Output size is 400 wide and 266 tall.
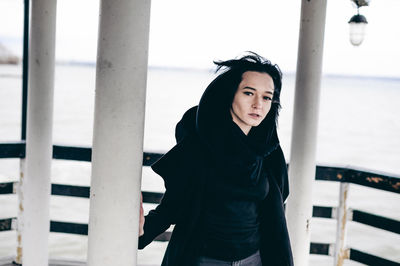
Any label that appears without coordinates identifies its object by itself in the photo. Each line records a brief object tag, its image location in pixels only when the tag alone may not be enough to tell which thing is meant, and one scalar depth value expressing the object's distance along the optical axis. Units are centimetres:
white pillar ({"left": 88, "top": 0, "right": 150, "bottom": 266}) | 149
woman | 188
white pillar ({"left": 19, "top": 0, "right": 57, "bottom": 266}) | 299
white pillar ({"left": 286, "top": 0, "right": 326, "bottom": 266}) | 280
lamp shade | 392
